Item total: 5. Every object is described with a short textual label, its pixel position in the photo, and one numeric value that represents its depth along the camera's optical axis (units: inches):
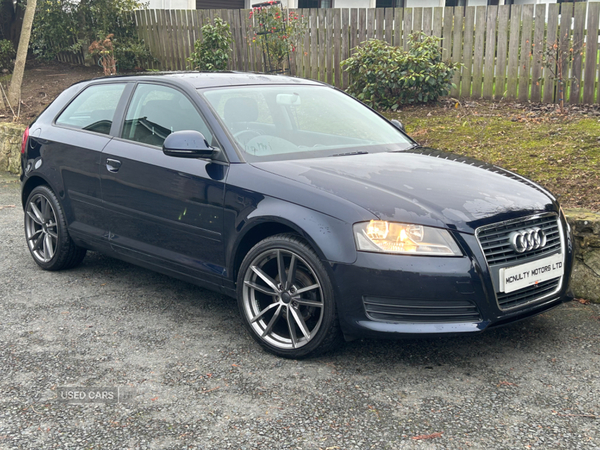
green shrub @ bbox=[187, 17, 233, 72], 510.3
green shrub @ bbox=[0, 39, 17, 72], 669.9
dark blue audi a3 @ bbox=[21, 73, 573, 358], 138.6
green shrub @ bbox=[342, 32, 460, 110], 388.5
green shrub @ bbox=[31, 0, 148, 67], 633.0
